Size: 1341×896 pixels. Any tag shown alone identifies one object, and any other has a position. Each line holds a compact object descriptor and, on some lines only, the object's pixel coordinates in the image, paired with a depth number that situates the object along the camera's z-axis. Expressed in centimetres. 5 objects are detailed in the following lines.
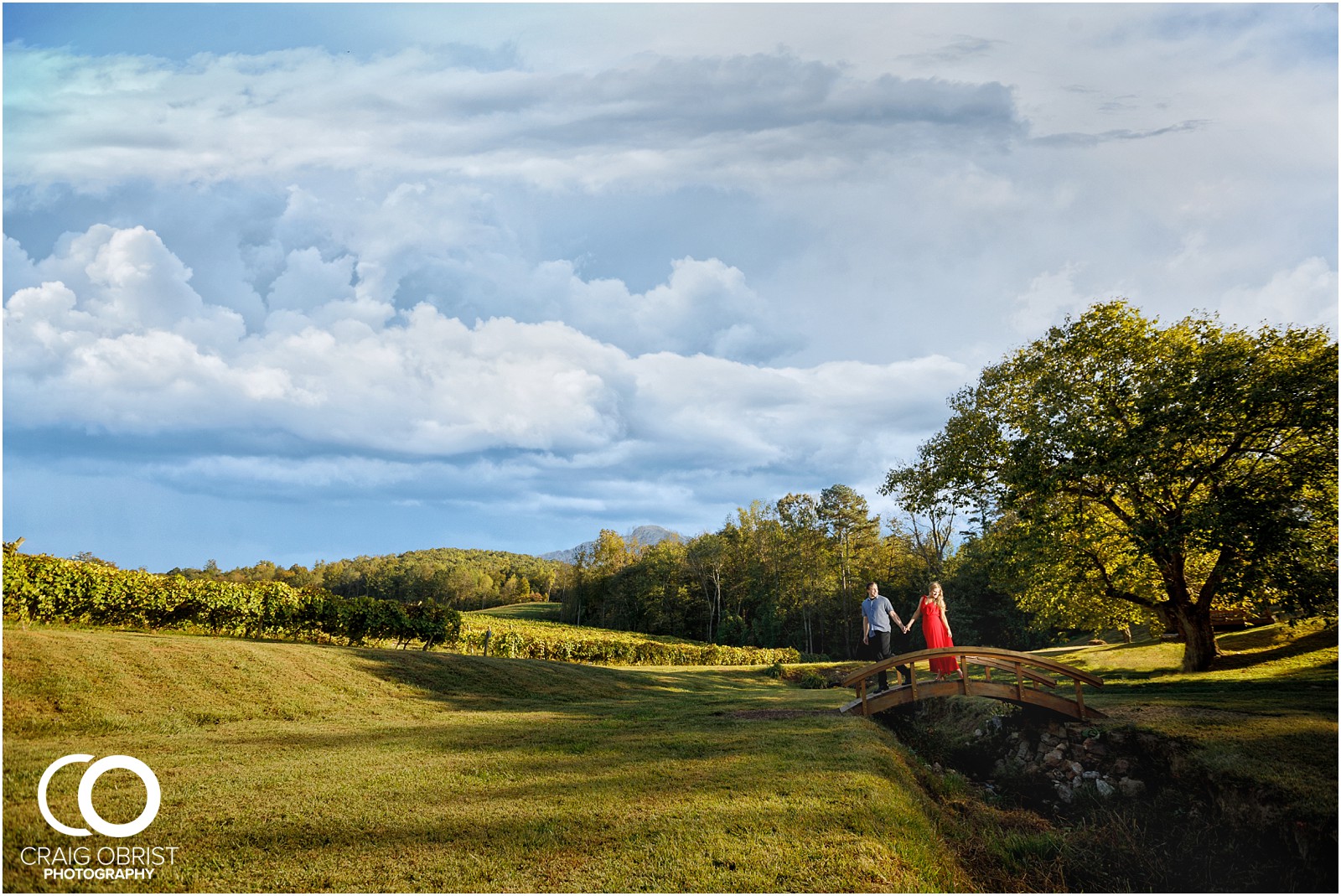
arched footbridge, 1223
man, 1585
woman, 1456
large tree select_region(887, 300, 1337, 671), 1196
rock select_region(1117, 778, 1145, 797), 980
